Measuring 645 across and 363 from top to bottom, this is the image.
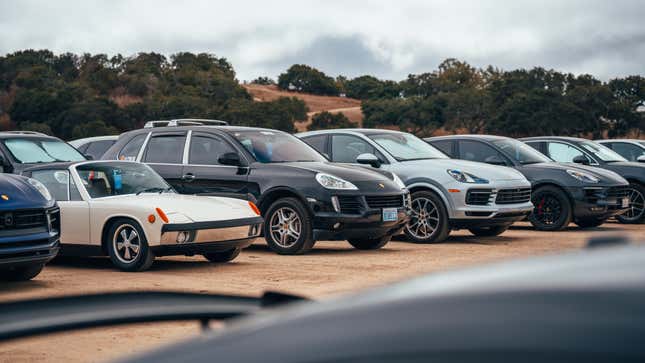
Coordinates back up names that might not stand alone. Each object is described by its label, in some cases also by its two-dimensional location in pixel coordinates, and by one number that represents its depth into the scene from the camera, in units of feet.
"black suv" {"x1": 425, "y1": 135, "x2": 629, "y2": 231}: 50.16
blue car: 27.53
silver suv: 43.09
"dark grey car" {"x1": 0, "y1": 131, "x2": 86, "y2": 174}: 41.06
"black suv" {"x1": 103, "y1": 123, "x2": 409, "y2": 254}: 38.09
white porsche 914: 32.81
